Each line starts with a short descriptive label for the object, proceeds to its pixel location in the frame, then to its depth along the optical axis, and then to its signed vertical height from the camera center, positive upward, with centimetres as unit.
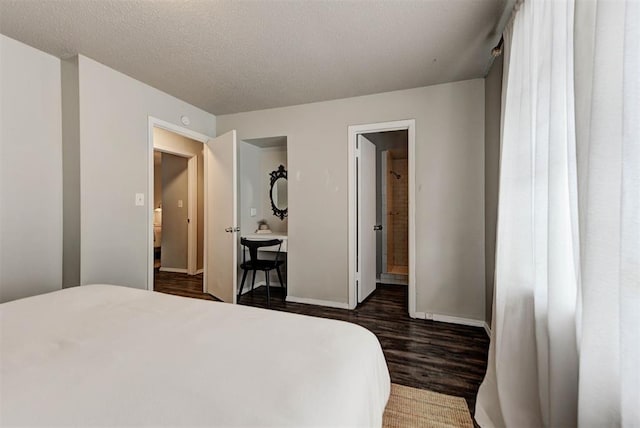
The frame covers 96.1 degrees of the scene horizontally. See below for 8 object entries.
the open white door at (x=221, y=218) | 333 -8
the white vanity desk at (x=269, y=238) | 371 -34
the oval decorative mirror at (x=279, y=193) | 431 +28
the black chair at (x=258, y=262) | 338 -65
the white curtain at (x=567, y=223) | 75 -4
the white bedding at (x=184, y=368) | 69 -47
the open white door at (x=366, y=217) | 343 -7
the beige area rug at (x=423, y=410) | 153 -112
